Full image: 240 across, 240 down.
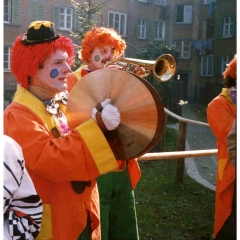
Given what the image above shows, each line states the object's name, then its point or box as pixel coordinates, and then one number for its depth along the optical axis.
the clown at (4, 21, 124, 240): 1.62
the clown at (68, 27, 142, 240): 2.40
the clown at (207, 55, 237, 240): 2.59
